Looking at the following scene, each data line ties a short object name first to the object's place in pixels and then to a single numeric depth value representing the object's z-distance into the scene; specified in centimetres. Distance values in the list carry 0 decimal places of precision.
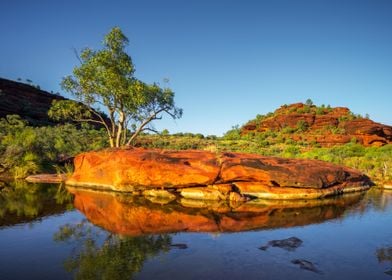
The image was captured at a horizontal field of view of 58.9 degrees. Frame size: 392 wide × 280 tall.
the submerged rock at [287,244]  1112
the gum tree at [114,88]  2705
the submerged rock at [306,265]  927
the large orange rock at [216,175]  1992
